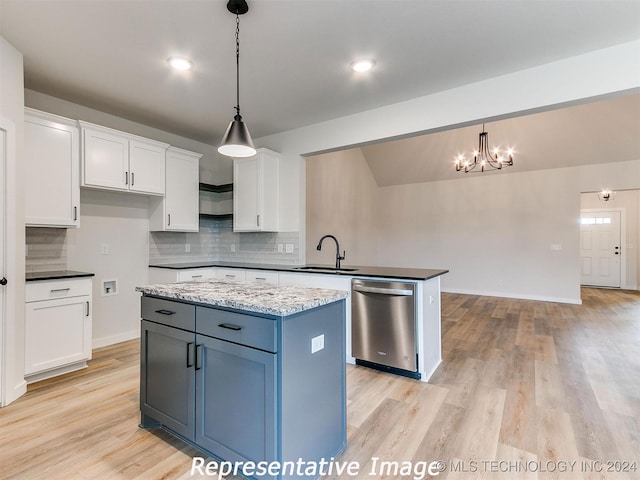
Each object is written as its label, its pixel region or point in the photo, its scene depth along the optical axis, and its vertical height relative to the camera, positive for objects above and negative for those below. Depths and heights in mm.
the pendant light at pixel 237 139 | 2107 +681
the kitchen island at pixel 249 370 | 1453 -669
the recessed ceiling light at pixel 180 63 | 2547 +1456
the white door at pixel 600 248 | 7883 -193
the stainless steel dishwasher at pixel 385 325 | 2805 -782
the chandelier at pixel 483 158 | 5707 +1616
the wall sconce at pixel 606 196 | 6680 +1041
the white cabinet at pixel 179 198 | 4006 +566
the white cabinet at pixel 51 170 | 2793 +661
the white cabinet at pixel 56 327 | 2695 -762
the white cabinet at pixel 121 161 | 3201 +883
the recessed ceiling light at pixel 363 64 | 2569 +1456
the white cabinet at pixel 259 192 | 4176 +662
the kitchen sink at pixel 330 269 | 3471 -317
